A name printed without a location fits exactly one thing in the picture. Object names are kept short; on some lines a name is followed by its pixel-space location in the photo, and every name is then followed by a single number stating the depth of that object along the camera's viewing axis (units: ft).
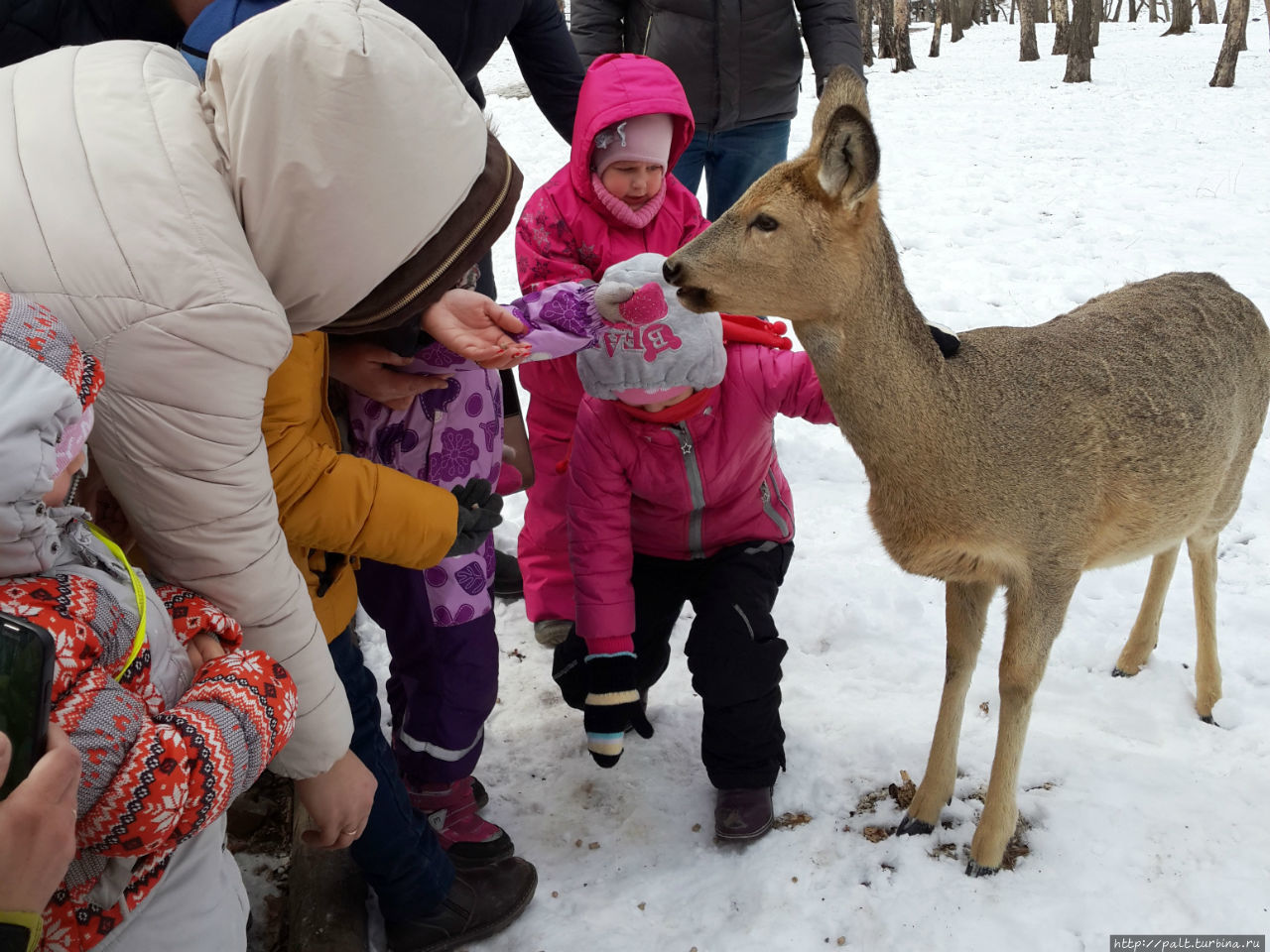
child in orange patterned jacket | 4.42
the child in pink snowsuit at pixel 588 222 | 11.16
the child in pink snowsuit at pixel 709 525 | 9.50
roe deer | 8.23
